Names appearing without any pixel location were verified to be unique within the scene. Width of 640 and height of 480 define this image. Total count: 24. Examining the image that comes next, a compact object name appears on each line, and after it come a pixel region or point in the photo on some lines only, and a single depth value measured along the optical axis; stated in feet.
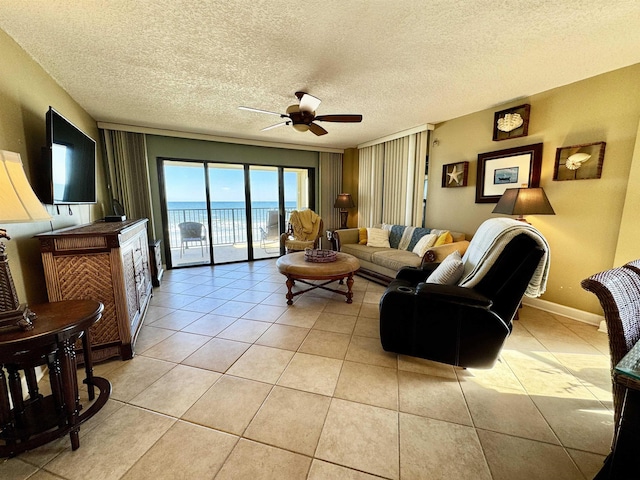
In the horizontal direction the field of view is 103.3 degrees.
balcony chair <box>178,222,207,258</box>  17.35
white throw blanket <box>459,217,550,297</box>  5.17
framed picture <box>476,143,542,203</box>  9.60
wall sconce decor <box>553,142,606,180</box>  8.18
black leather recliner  5.32
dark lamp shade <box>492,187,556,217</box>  8.31
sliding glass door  15.70
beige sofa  10.24
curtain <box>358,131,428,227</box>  14.34
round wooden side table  3.76
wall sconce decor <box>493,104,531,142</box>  9.75
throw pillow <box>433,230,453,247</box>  11.27
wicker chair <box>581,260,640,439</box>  3.23
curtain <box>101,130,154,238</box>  13.30
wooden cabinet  5.86
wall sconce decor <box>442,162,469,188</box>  12.02
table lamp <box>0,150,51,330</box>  3.61
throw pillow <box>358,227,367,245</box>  15.40
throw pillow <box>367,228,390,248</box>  14.52
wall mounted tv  6.40
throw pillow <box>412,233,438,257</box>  11.62
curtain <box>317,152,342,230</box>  19.27
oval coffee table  9.53
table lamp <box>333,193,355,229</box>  18.61
